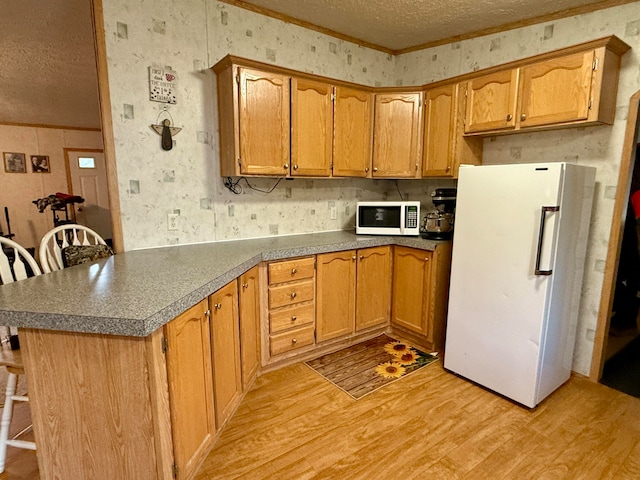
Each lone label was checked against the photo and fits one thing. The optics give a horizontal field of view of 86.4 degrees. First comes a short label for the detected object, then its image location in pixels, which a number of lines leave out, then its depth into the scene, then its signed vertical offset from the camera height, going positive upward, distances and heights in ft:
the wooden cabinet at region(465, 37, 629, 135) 6.71 +2.14
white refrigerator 6.46 -1.71
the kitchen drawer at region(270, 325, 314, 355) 8.17 -3.70
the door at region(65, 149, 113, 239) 21.86 -0.03
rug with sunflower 7.84 -4.39
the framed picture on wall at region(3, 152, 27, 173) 20.35 +1.41
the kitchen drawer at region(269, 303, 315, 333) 8.05 -3.12
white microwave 9.49 -0.82
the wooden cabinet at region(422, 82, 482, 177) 8.89 +1.44
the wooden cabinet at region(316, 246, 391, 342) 8.74 -2.74
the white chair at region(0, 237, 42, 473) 5.31 -3.33
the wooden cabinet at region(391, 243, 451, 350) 8.89 -2.77
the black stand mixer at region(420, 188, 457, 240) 9.15 -0.70
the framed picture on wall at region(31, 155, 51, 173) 20.97 +1.35
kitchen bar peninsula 3.91 -2.27
